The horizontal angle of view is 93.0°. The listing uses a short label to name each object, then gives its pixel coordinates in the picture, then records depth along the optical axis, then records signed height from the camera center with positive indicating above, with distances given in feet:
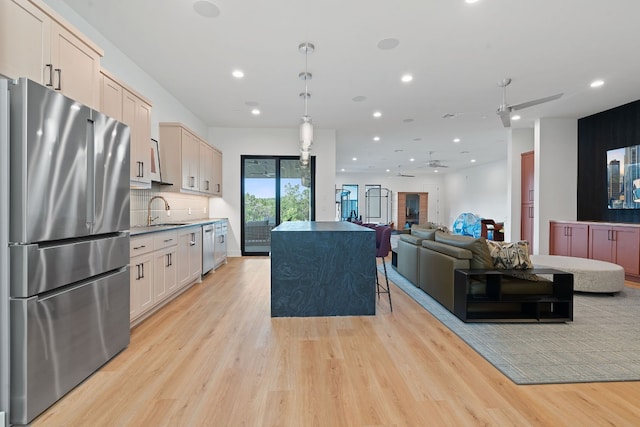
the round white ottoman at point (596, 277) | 12.62 -2.63
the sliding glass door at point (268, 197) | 23.58 +1.19
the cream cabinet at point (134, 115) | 9.55 +3.35
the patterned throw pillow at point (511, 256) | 10.57 -1.49
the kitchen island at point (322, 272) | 10.43 -2.07
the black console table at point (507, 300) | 9.84 -2.83
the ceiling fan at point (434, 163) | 33.80 +5.58
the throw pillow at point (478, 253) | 10.46 -1.37
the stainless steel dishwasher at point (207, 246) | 16.01 -1.89
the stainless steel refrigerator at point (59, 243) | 5.18 -0.65
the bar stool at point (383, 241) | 12.14 -1.13
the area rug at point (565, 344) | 6.93 -3.59
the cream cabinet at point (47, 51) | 5.87 +3.56
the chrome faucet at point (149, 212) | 13.87 -0.04
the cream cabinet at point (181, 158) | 15.42 +2.83
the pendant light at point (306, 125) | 11.49 +3.51
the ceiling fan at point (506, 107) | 13.24 +4.77
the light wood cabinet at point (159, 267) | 9.33 -2.08
